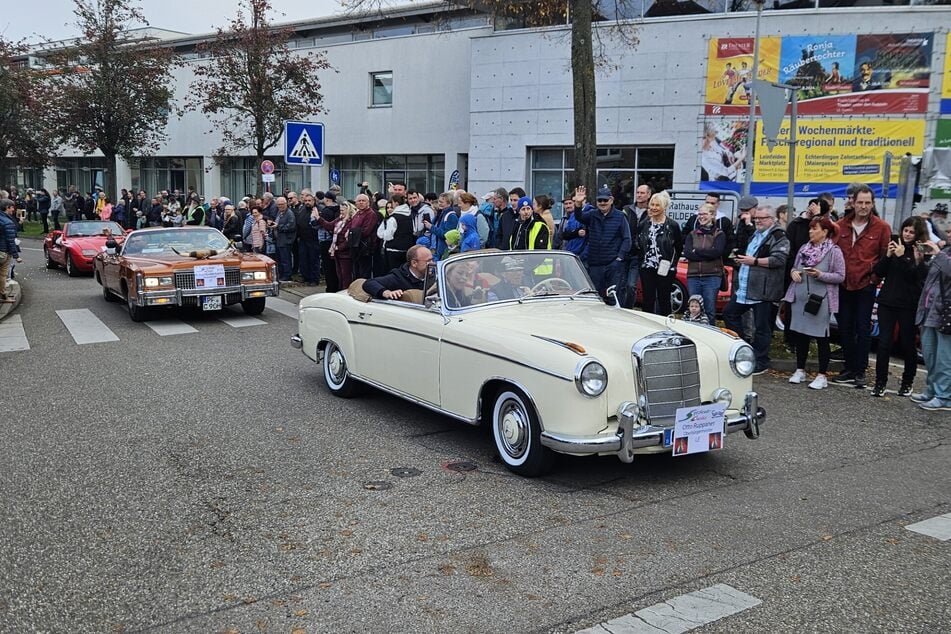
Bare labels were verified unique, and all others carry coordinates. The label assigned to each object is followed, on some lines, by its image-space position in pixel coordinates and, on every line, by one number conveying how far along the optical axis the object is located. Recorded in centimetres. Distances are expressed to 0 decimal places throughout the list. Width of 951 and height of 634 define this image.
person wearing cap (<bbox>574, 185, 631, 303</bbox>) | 1043
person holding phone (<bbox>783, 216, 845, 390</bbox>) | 858
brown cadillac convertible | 1213
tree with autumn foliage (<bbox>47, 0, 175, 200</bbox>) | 3191
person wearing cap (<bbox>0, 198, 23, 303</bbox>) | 1363
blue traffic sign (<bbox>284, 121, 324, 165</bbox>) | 1458
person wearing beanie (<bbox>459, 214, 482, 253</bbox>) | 1156
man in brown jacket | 860
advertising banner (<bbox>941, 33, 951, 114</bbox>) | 1952
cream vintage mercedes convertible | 533
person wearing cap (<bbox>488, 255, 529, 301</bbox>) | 670
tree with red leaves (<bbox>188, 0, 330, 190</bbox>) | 2669
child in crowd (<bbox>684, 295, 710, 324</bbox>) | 886
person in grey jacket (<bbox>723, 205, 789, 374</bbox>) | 895
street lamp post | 1802
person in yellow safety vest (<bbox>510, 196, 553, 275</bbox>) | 1117
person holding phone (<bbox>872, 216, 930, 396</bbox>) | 816
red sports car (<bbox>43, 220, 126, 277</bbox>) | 1959
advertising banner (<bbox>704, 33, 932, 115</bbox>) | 1994
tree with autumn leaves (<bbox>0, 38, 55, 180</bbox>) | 3406
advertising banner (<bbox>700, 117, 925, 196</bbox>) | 2017
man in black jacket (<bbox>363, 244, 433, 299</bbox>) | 764
